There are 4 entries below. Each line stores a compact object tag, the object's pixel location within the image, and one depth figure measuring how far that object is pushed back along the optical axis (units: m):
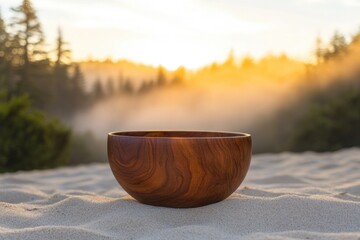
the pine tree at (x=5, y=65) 6.16
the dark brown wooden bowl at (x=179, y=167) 1.51
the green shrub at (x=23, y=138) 4.37
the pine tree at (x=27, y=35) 6.13
